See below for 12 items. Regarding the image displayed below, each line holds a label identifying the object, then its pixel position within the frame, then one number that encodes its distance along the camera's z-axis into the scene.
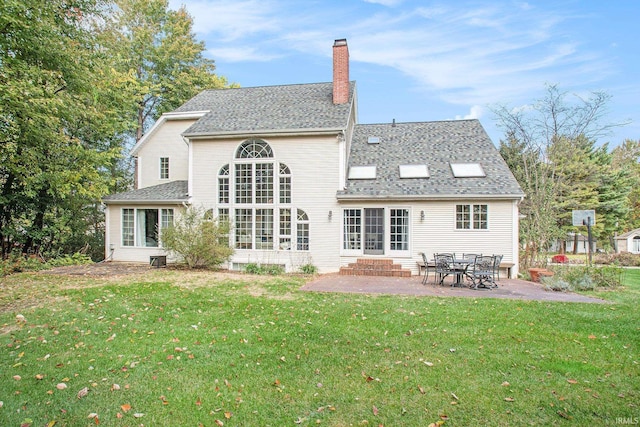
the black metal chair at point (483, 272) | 9.62
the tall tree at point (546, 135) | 13.72
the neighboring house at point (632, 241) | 26.46
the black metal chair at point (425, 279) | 10.56
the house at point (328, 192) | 12.30
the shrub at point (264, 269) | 12.46
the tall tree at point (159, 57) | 22.48
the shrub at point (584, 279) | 9.64
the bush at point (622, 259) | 17.91
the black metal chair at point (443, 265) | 10.03
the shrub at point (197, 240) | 12.25
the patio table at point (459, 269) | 9.80
